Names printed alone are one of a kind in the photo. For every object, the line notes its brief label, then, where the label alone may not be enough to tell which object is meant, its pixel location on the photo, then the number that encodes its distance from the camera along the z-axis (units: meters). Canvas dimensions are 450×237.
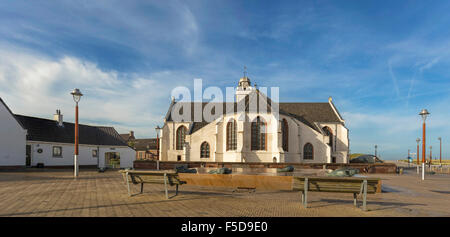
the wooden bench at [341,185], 7.10
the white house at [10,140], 25.42
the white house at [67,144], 29.00
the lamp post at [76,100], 17.48
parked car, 38.47
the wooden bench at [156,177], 8.88
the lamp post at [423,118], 20.47
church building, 30.61
